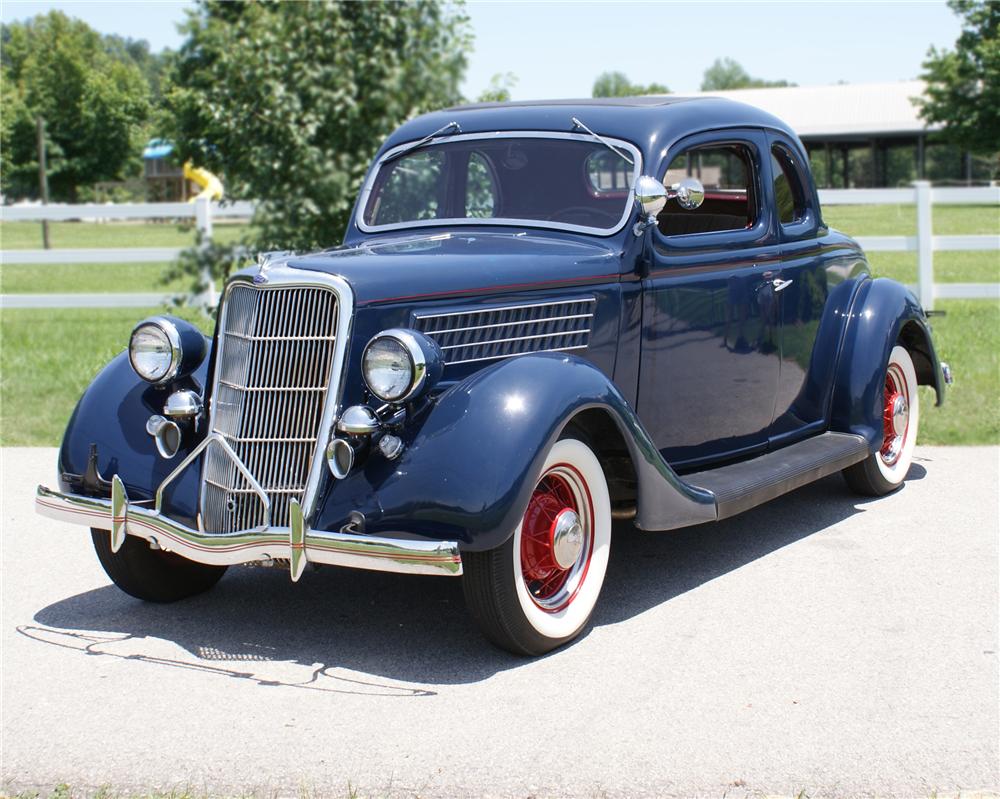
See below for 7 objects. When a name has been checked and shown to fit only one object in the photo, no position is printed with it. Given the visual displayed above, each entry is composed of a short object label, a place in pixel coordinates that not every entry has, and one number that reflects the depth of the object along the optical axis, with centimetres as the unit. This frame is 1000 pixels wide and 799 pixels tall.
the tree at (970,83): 4384
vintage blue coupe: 421
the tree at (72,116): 6481
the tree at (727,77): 14300
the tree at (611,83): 11608
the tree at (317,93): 960
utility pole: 5311
